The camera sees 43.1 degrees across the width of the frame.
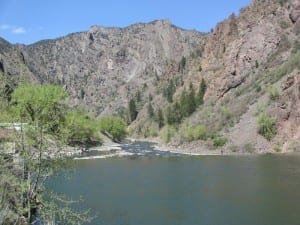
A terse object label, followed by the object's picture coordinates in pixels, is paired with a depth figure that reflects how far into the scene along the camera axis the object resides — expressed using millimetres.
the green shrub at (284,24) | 116415
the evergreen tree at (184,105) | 122825
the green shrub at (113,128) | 131641
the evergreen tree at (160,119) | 142789
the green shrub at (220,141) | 90254
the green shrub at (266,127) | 87002
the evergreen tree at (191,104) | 122537
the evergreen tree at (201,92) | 124116
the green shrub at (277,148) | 84308
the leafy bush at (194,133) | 97639
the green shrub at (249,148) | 85237
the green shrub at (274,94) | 93087
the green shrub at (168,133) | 113525
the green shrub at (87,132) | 100501
